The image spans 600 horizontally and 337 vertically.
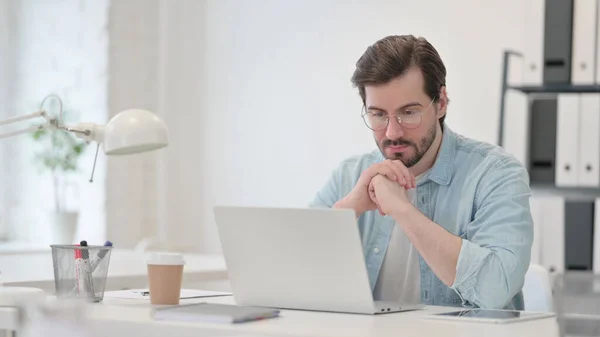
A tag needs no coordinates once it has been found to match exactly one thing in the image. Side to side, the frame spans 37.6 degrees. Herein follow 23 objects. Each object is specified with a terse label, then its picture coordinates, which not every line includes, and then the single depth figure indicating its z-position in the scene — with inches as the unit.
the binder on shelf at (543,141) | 121.0
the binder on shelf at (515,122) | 147.6
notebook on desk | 51.1
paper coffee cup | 61.0
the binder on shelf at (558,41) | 117.7
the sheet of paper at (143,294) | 66.3
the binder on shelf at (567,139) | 118.4
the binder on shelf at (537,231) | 120.4
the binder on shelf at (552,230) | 119.4
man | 65.8
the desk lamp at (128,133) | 65.2
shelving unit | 109.5
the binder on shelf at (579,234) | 118.3
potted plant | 154.6
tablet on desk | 53.7
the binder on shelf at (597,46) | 115.5
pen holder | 62.5
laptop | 54.6
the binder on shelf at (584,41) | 115.6
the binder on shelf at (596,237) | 116.9
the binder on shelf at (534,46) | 119.2
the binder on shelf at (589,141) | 117.1
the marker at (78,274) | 62.4
